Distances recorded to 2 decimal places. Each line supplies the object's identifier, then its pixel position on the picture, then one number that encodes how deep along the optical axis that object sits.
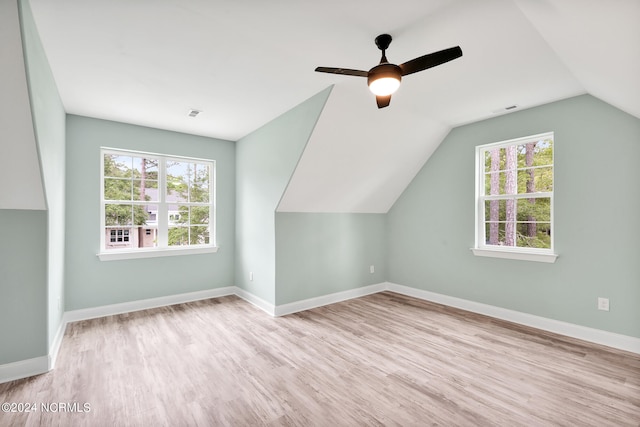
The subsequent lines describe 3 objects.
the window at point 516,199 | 3.54
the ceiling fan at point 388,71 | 1.86
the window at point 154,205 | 4.05
